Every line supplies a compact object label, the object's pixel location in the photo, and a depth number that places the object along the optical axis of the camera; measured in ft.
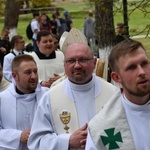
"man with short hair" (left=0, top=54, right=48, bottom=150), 21.90
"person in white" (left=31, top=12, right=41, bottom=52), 83.94
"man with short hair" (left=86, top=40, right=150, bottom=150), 13.21
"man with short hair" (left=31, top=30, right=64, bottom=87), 35.60
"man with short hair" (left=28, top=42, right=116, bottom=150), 18.04
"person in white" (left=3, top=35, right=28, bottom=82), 42.36
